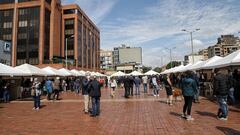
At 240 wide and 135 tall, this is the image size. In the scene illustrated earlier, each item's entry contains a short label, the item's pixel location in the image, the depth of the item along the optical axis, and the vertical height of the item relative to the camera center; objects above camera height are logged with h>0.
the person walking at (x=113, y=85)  14.85 -0.66
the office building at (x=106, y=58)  106.35 +11.46
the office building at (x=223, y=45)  101.30 +18.48
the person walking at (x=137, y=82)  15.82 -0.46
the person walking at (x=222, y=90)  6.30 -0.49
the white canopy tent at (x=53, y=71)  17.80 +0.65
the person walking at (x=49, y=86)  12.44 -0.59
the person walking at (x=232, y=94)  8.64 -0.90
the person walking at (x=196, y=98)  10.48 -1.31
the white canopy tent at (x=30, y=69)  13.82 +0.68
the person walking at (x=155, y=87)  13.70 -0.86
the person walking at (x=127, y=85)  13.76 -0.63
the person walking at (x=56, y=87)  12.73 -0.68
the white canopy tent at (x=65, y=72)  20.74 +0.63
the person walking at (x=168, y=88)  9.71 -0.63
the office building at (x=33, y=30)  38.96 +10.63
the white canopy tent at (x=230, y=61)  9.36 +0.86
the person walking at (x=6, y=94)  12.88 -1.15
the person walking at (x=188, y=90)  6.46 -0.50
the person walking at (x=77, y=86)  19.10 -0.93
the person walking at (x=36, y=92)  9.49 -0.75
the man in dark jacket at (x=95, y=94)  7.42 -0.70
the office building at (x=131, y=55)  72.32 +9.02
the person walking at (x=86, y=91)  8.20 -0.63
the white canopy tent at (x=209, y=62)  13.09 +1.05
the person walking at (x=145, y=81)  16.43 -0.44
